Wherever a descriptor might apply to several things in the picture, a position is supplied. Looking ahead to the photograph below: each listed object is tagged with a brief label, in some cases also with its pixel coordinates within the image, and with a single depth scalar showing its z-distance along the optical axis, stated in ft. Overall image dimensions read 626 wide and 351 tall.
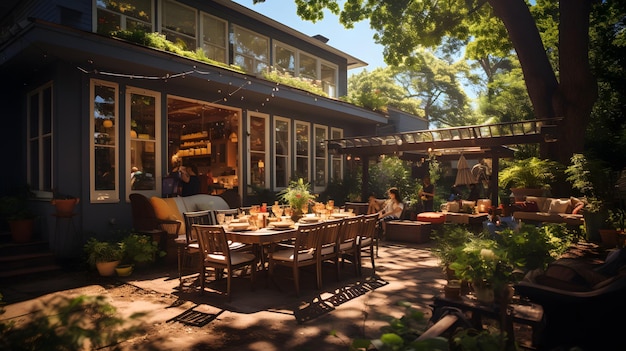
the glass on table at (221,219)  20.16
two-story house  23.17
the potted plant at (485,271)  10.42
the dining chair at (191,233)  19.25
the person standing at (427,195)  38.40
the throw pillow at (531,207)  25.61
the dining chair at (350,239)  19.59
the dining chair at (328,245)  18.01
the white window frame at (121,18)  26.73
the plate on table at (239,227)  18.06
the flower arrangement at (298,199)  23.10
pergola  30.04
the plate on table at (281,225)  19.10
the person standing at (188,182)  29.14
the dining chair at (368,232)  20.95
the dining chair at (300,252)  16.94
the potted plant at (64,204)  22.09
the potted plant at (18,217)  23.44
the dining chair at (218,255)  16.38
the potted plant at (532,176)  26.91
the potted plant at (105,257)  21.02
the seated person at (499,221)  24.75
